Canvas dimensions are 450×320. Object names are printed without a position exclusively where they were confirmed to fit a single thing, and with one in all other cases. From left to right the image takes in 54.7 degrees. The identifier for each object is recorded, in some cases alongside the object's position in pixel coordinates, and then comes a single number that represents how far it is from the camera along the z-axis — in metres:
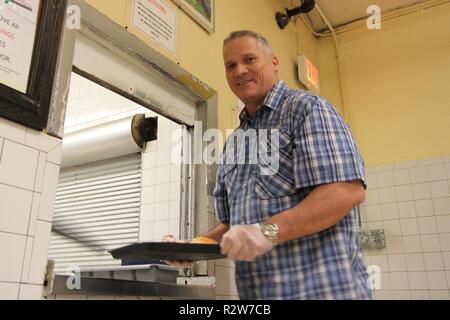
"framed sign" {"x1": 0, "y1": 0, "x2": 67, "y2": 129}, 1.31
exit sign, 3.49
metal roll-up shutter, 2.45
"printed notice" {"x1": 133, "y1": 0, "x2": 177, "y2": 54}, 1.93
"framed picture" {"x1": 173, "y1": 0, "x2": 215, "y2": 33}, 2.24
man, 0.97
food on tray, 1.10
